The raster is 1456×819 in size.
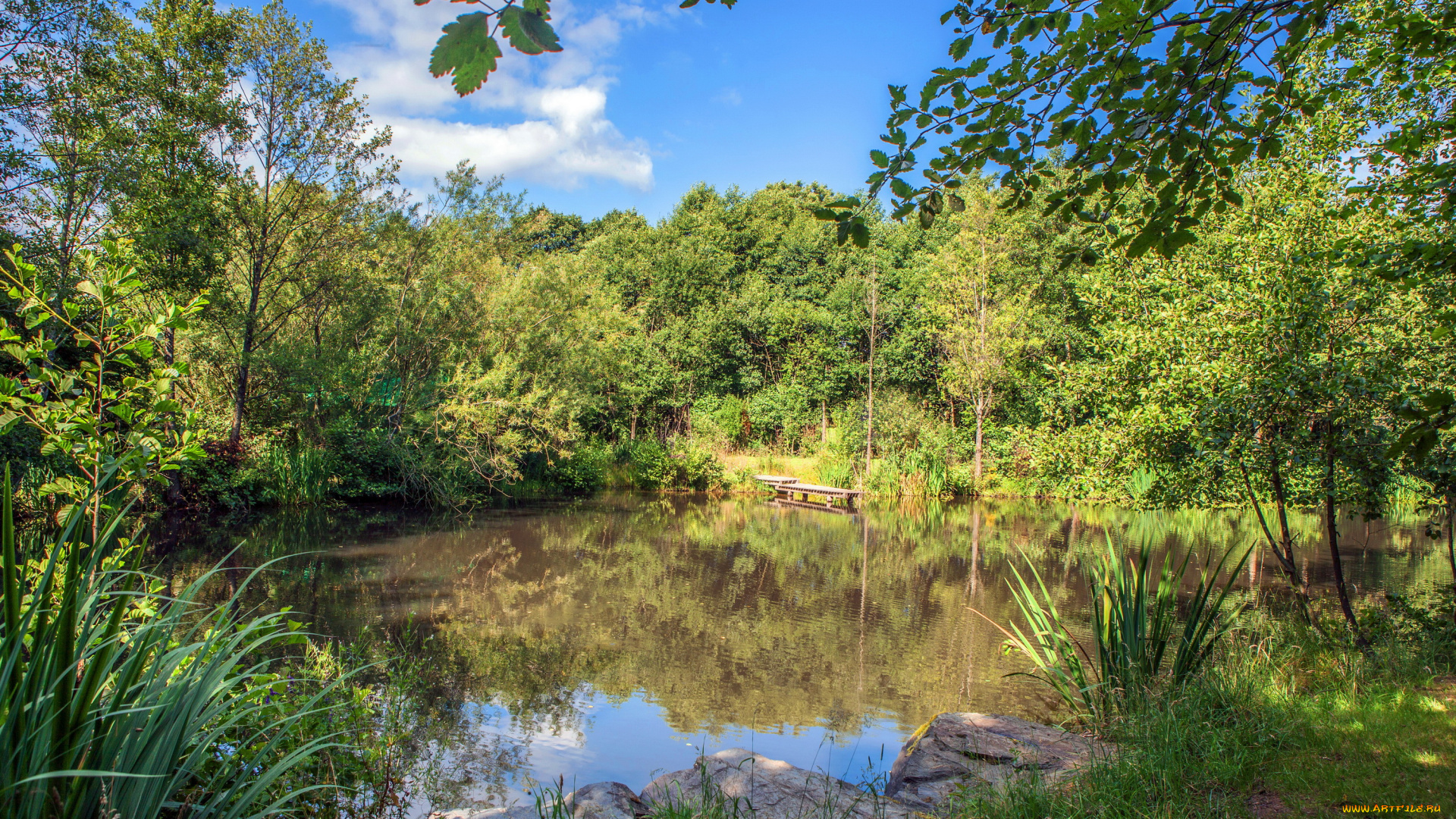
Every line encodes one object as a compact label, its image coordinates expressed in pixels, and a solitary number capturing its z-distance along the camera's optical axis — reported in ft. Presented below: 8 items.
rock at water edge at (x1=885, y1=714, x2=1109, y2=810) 12.50
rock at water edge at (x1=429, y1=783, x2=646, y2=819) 10.48
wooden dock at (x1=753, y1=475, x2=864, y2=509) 65.00
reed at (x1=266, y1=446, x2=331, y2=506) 46.06
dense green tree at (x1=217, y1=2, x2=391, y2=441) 44.57
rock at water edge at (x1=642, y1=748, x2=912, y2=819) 10.70
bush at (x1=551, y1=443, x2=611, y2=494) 61.77
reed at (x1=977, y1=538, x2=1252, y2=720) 14.42
